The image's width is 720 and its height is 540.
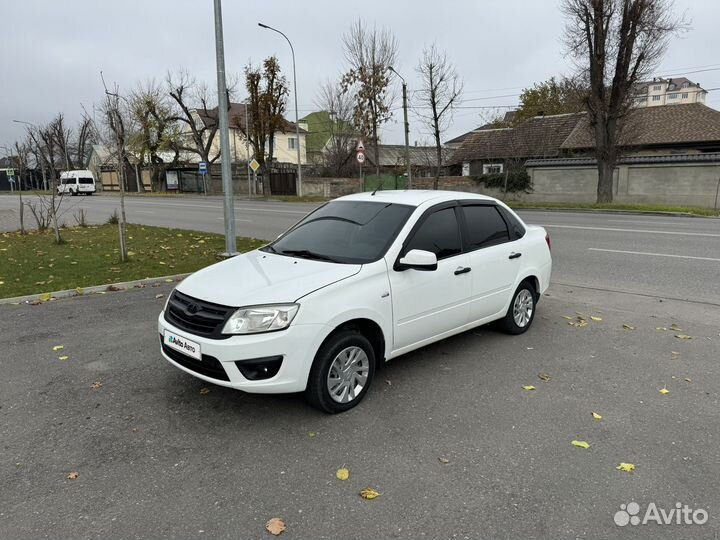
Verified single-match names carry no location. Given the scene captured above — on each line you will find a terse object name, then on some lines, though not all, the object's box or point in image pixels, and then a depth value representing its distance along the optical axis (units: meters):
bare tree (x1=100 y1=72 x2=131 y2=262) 9.67
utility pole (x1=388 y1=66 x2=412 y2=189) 28.20
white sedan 3.51
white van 49.48
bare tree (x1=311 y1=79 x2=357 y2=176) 45.78
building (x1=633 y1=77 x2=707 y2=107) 109.11
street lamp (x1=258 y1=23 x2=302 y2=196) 31.33
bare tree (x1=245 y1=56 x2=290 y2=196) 37.81
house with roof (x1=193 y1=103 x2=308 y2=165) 59.46
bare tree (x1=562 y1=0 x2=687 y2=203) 23.35
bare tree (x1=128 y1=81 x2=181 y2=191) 49.58
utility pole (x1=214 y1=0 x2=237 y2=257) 9.73
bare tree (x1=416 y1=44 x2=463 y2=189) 31.58
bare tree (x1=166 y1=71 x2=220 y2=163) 49.19
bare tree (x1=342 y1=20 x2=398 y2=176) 34.84
